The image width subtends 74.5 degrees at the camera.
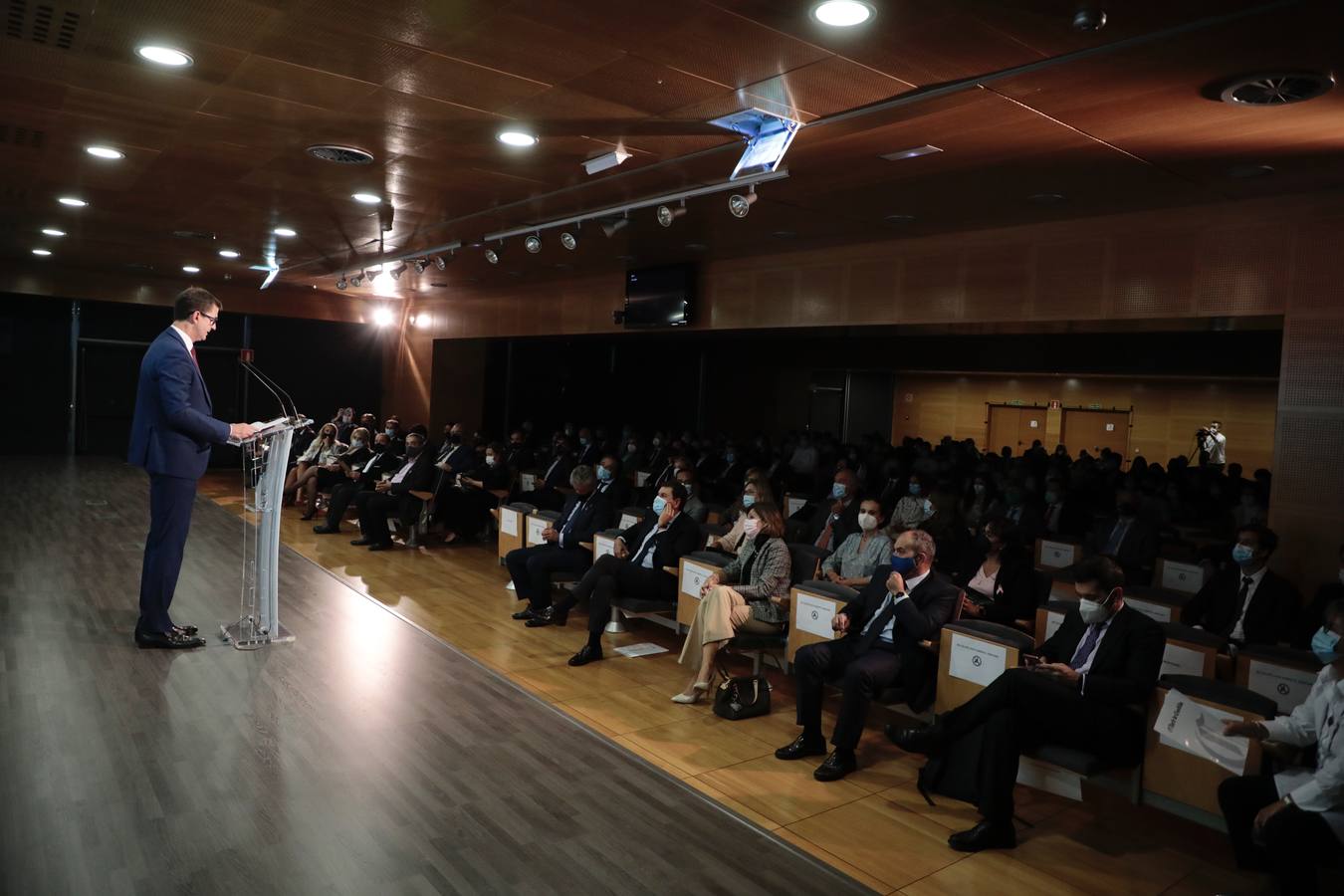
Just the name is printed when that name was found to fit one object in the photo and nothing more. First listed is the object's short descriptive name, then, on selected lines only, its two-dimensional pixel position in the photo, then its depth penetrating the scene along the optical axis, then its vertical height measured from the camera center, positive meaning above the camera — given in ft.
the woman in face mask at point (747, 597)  15.97 -3.39
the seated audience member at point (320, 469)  35.24 -3.14
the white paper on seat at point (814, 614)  15.30 -3.43
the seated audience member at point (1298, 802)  9.42 -3.96
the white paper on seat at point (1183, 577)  19.24 -3.02
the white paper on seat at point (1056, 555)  21.39 -2.96
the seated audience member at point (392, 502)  28.96 -3.52
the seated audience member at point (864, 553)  17.83 -2.65
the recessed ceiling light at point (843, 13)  10.47 +4.93
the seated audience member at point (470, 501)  31.09 -3.58
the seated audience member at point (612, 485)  22.30 -2.00
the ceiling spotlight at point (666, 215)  20.51 +4.55
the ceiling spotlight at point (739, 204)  17.37 +4.16
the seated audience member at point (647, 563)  18.98 -3.39
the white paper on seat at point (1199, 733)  10.67 -3.63
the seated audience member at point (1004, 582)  16.25 -2.86
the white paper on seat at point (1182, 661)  13.26 -3.36
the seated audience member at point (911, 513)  18.03 -1.89
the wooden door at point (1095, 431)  47.52 +0.23
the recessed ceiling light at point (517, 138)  16.97 +5.15
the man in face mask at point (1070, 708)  11.22 -3.63
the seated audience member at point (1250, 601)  15.49 -2.83
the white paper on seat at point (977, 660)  12.86 -3.43
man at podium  14.29 -0.77
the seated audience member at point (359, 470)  31.50 -2.90
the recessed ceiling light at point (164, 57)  13.37 +5.00
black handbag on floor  15.31 -4.96
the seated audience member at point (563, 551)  21.09 -3.55
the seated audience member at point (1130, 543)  20.51 -2.52
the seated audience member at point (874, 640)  13.26 -3.47
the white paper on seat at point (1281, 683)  12.21 -3.33
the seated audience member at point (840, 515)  20.76 -2.26
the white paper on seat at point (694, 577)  17.84 -3.38
